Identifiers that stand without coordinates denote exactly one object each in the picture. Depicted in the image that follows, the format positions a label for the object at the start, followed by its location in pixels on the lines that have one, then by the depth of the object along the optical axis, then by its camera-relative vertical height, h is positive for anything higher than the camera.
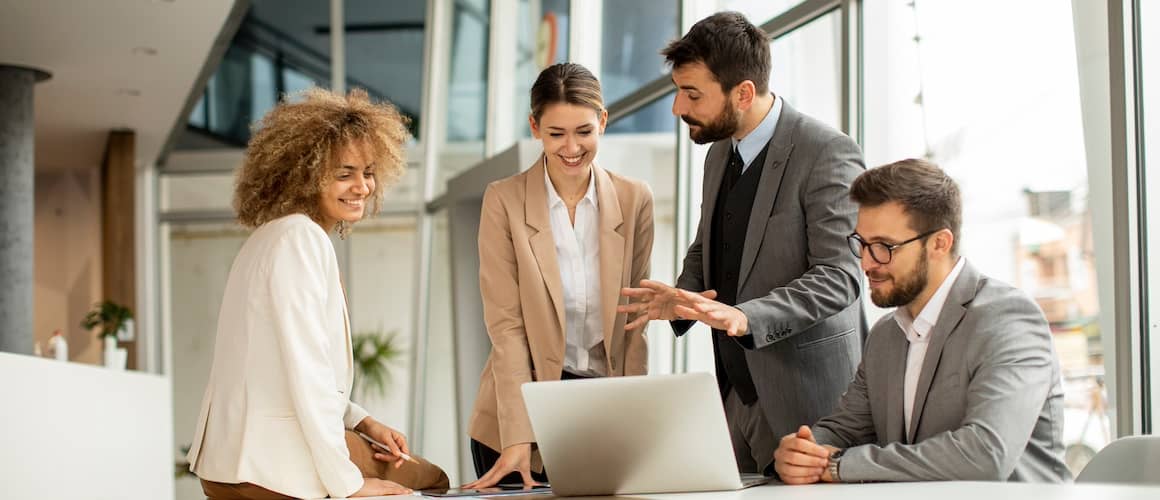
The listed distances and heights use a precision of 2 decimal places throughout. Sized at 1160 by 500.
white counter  4.21 -0.66
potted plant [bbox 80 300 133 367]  9.13 -0.30
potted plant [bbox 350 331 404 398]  10.59 -0.72
